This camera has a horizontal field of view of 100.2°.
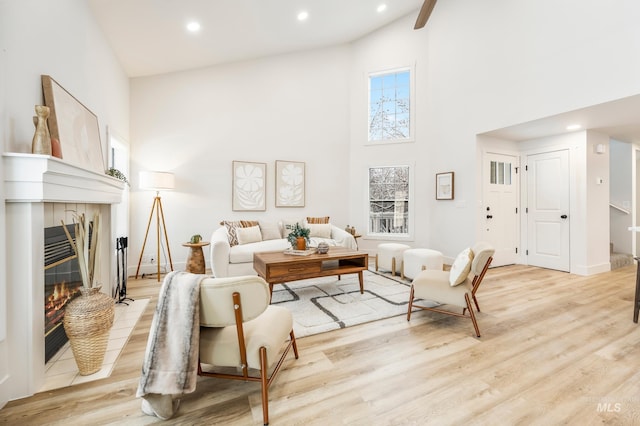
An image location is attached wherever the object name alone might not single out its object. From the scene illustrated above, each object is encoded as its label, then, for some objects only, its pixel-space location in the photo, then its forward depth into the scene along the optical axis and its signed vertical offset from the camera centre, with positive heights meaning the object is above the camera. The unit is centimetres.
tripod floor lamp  385 +38
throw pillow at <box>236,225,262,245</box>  428 -38
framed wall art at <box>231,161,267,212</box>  486 +47
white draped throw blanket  127 -64
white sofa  352 -53
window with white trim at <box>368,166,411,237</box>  545 +19
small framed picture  476 +43
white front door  452 +3
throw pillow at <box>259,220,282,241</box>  467 -35
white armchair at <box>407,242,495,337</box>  227 -67
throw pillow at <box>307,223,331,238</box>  488 -36
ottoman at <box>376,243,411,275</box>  405 -72
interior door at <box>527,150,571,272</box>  427 -3
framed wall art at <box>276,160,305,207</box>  519 +54
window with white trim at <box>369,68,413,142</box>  545 +215
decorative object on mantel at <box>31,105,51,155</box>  161 +48
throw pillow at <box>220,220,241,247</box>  420 -29
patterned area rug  249 -102
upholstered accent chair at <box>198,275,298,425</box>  128 -66
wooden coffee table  294 -65
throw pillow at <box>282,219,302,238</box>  495 -24
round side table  402 -72
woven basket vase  168 -73
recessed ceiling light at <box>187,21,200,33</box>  343 +243
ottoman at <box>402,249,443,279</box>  356 -70
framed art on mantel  195 +74
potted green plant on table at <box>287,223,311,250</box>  345 -36
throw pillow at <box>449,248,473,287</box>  229 -52
